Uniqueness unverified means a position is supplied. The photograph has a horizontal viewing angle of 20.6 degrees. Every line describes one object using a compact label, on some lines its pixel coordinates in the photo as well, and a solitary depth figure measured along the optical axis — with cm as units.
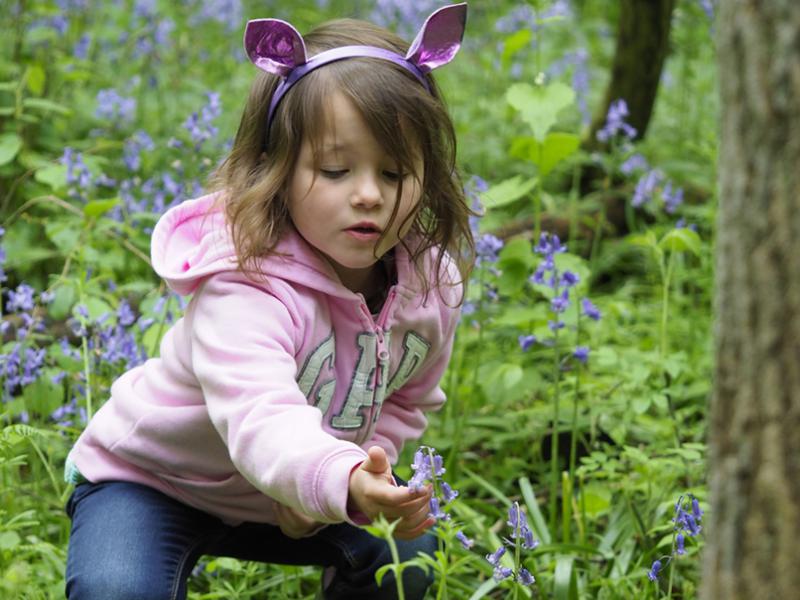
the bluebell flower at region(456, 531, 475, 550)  312
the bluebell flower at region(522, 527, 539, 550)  323
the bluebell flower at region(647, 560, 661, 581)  345
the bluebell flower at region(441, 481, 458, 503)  303
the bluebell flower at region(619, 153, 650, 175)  683
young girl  348
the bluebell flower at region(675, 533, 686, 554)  355
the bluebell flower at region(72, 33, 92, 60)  824
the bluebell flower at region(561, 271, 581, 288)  460
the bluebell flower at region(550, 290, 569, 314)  457
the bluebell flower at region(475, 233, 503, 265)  509
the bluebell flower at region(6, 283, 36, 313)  478
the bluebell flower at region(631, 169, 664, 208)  644
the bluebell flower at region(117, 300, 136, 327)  491
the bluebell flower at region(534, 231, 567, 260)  465
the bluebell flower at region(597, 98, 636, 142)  608
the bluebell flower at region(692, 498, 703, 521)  365
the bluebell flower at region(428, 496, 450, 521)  301
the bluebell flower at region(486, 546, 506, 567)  329
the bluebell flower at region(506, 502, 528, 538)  314
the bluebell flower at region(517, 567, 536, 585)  331
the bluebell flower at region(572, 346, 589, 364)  456
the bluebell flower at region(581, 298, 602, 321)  463
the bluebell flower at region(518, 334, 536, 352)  479
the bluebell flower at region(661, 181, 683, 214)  629
